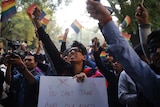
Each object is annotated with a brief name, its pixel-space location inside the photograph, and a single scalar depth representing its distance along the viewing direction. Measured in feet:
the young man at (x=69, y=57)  10.07
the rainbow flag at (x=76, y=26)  28.75
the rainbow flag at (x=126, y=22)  23.70
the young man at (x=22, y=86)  9.67
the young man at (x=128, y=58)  4.60
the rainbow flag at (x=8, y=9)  16.12
